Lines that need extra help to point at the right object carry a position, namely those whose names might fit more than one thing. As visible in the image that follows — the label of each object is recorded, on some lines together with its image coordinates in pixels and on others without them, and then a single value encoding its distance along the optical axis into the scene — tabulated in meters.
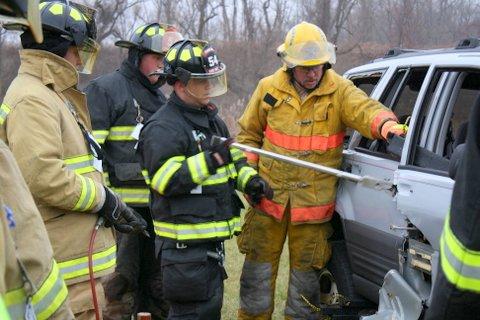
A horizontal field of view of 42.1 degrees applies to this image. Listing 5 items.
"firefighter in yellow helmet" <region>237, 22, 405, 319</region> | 4.01
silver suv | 2.96
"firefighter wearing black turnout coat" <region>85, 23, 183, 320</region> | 4.12
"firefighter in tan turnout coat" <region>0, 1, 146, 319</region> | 2.64
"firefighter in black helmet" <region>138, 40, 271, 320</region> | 3.22
